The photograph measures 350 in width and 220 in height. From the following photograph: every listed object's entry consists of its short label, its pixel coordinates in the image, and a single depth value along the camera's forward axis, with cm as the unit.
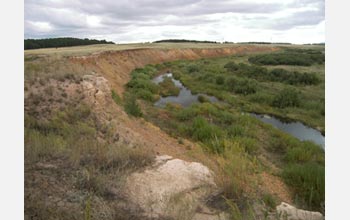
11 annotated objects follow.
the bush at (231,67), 3659
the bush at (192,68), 3740
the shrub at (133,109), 1434
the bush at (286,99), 1983
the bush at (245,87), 2389
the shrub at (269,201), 620
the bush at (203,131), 1271
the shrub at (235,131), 1335
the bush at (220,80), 2786
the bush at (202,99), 2159
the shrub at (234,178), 542
